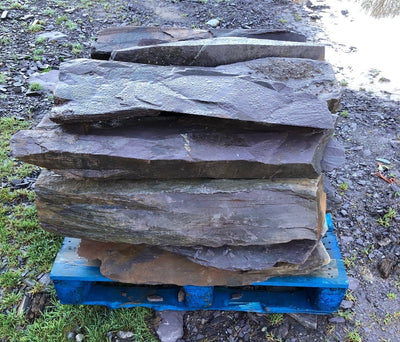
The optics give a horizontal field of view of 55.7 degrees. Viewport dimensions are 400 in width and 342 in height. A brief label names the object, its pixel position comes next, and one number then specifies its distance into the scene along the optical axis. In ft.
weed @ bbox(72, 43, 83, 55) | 17.10
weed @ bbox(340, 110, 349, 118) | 14.18
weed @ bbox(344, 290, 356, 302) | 8.46
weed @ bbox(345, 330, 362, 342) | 7.68
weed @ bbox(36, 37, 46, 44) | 17.77
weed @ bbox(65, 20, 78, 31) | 19.10
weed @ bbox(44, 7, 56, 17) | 20.34
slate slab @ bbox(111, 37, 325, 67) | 7.46
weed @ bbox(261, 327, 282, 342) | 7.58
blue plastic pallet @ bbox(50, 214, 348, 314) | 7.30
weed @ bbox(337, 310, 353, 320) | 8.04
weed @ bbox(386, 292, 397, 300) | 8.59
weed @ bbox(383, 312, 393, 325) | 8.09
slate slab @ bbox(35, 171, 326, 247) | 6.30
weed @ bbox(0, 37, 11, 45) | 17.57
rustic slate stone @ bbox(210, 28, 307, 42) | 9.06
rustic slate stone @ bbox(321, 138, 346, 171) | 6.96
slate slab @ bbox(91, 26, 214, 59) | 8.37
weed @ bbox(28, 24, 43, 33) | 18.72
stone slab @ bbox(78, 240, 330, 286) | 7.07
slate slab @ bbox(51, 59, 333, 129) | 5.80
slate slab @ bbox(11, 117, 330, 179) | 5.91
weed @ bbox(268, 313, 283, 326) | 7.81
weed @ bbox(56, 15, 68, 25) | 19.54
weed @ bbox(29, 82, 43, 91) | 14.76
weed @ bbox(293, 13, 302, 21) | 20.66
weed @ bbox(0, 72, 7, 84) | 15.12
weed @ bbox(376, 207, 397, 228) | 10.23
